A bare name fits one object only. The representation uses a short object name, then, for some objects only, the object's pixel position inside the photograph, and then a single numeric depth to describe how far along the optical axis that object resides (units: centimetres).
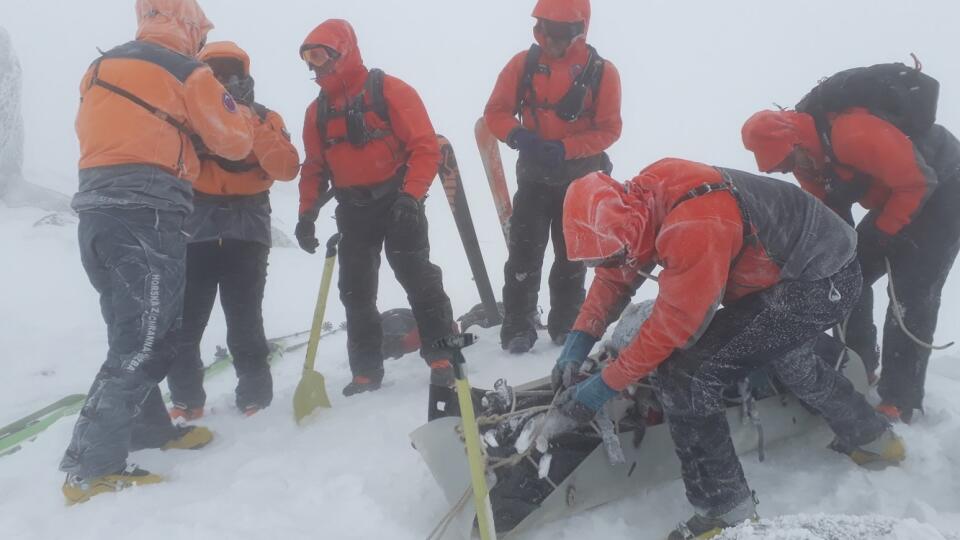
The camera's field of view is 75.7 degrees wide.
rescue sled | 254
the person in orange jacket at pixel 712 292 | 222
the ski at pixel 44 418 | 382
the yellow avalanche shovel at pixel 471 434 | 220
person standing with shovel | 390
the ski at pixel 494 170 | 572
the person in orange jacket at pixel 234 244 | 376
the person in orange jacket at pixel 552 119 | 416
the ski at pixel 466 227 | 534
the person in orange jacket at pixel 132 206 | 286
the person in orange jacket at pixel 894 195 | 299
